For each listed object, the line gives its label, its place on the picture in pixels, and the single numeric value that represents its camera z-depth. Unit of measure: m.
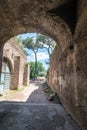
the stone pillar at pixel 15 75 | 7.00
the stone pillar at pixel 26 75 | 9.75
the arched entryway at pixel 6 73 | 5.77
